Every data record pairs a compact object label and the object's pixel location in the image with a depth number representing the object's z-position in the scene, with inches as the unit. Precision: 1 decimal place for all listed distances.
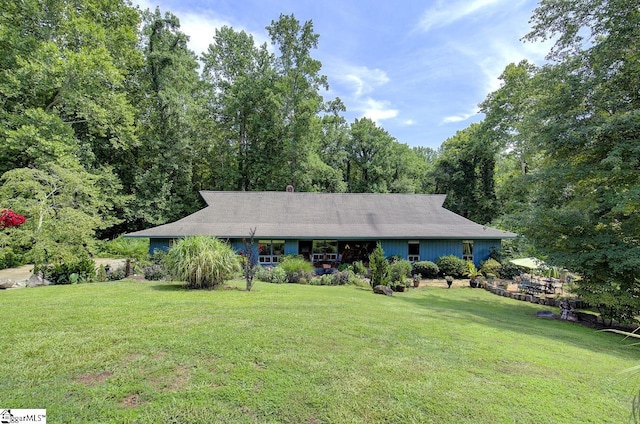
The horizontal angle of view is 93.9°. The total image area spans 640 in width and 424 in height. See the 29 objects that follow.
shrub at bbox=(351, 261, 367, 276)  650.5
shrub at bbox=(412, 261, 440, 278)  682.8
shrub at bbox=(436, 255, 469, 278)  692.7
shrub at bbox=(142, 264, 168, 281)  482.0
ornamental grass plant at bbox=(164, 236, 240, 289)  371.2
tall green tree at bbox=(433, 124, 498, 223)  1253.1
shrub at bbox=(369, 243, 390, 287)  510.4
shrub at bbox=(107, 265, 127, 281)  474.3
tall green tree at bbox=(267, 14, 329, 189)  1087.6
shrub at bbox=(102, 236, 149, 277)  777.1
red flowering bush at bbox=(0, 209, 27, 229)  385.7
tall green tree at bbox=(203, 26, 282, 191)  1129.4
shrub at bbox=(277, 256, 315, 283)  546.1
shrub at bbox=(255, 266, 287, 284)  526.6
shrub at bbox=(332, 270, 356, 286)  554.1
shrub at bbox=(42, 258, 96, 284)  423.5
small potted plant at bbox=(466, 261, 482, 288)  648.4
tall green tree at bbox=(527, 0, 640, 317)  391.5
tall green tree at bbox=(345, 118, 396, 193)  1354.6
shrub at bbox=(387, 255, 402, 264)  689.3
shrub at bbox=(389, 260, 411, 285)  576.4
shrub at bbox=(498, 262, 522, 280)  711.7
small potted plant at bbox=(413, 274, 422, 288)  590.2
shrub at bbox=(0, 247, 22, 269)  569.0
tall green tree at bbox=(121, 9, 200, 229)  975.0
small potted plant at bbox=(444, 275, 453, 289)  599.5
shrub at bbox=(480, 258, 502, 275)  701.9
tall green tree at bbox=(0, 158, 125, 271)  431.8
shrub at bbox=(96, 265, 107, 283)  449.8
